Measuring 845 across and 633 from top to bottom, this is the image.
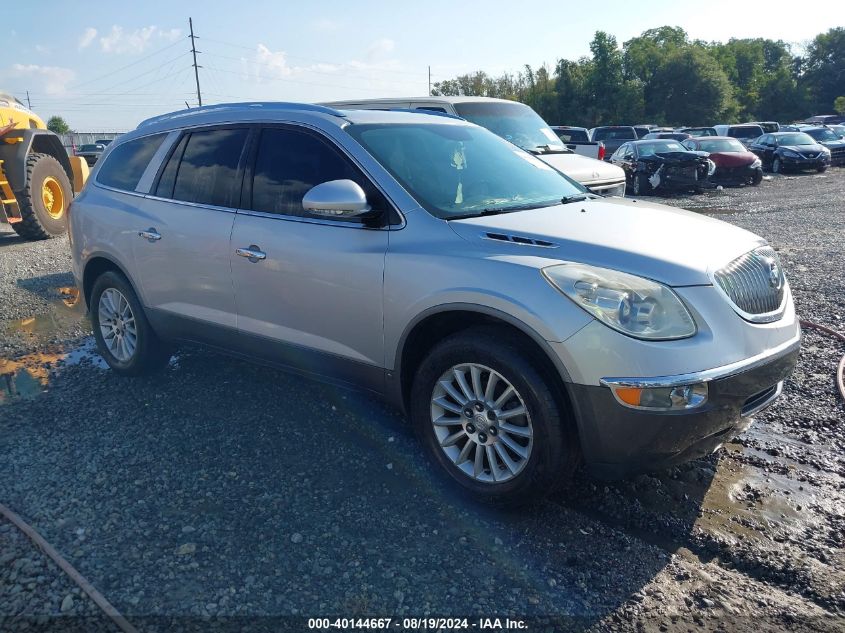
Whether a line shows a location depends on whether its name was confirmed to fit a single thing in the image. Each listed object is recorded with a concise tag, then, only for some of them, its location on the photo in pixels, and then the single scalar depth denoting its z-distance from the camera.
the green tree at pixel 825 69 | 70.88
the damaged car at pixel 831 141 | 28.75
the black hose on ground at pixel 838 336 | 4.66
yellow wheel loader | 11.22
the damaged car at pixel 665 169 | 18.05
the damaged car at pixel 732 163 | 20.80
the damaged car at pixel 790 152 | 25.06
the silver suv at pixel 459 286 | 2.95
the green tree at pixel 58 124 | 66.75
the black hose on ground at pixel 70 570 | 2.67
